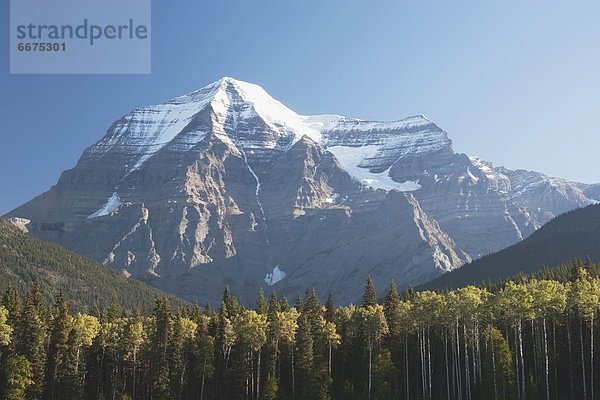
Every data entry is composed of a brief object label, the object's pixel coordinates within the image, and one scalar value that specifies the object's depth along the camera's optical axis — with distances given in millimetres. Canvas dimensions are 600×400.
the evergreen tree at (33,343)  103750
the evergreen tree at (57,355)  106062
